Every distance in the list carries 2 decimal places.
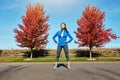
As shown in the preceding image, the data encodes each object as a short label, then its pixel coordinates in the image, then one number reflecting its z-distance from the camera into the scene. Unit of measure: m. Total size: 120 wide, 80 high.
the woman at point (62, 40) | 4.01
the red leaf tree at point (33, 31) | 11.80
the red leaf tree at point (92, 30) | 11.49
